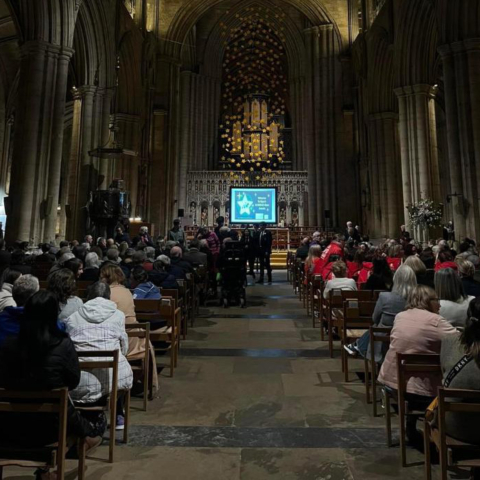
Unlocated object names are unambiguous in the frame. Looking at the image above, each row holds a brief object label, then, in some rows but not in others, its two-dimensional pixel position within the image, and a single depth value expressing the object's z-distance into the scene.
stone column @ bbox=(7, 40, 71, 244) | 10.67
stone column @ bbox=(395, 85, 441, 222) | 13.91
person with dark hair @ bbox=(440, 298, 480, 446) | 1.88
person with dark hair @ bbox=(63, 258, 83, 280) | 4.61
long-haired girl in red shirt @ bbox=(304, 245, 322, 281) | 7.11
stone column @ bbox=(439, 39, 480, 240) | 10.57
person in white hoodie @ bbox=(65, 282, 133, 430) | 2.63
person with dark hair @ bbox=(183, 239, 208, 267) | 7.64
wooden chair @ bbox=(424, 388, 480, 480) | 1.85
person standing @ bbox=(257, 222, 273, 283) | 10.91
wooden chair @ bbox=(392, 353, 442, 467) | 2.46
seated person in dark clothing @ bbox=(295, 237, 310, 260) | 10.48
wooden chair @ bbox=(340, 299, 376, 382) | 4.10
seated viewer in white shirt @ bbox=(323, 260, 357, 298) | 5.13
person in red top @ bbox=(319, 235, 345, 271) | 6.80
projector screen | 18.64
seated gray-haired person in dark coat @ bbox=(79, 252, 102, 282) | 5.41
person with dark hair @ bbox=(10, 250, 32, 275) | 5.35
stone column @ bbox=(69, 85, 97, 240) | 13.56
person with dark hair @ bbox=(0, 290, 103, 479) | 1.99
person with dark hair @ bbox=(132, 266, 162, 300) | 4.41
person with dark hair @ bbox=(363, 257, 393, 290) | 4.66
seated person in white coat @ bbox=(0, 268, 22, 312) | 3.29
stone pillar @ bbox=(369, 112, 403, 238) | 16.77
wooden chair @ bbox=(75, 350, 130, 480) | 2.28
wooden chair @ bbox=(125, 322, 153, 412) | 3.28
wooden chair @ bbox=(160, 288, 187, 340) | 4.85
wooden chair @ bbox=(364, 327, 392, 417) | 3.08
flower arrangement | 12.12
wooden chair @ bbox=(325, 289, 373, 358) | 4.54
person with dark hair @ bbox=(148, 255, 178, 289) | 5.19
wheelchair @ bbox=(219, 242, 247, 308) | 7.86
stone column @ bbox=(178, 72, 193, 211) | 22.84
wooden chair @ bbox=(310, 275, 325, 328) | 6.18
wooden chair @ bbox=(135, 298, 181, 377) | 4.20
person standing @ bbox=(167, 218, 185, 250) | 10.66
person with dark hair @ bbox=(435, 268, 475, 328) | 3.15
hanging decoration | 25.81
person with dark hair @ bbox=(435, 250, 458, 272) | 5.18
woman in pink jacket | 2.65
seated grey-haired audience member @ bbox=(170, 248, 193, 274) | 6.43
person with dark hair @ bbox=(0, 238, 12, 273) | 4.88
